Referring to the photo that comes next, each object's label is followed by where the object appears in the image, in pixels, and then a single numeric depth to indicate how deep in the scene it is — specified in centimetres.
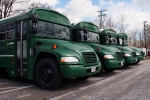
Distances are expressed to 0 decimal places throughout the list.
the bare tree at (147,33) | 5646
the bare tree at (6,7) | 2242
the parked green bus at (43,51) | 525
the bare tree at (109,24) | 4469
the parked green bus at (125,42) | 1272
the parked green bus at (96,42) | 799
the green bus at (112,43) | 1060
